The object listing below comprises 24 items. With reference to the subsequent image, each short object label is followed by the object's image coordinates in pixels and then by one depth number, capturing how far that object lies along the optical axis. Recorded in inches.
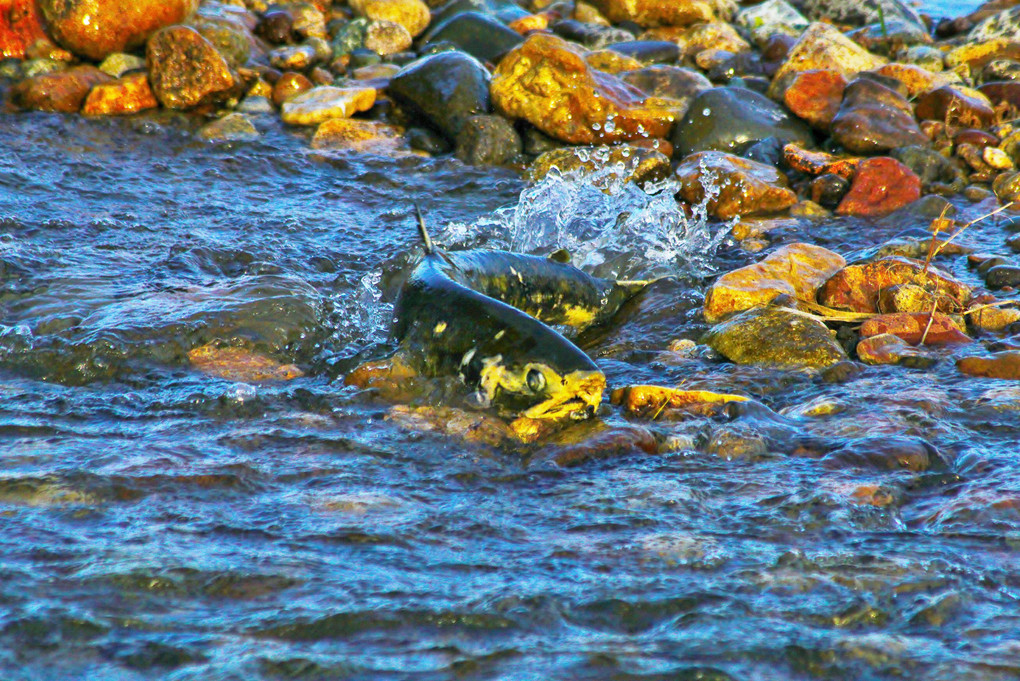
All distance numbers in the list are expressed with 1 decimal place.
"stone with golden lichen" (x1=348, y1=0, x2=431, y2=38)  881.5
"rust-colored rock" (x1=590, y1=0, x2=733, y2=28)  933.2
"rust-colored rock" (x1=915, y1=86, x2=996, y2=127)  647.8
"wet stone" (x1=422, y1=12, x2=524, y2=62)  826.2
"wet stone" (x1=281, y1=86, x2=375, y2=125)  690.2
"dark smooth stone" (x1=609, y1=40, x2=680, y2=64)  832.9
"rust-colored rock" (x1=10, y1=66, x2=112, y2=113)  663.1
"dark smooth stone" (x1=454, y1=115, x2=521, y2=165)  639.8
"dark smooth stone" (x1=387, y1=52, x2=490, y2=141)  669.9
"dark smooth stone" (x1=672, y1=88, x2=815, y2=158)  648.4
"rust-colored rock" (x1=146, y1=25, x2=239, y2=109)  687.1
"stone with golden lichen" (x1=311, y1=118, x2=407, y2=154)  663.1
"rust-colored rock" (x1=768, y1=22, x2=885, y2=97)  726.5
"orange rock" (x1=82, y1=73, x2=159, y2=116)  671.1
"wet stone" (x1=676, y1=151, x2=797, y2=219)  564.4
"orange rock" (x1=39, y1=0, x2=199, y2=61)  693.9
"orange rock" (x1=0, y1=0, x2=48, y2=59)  706.2
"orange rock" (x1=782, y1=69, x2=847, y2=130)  658.2
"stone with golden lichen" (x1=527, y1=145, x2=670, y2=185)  604.4
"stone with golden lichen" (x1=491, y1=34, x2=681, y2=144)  642.2
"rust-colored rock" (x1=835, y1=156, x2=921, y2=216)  560.4
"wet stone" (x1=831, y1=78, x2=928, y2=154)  616.4
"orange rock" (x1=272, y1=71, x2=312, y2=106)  729.6
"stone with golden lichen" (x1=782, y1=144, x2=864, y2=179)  589.0
